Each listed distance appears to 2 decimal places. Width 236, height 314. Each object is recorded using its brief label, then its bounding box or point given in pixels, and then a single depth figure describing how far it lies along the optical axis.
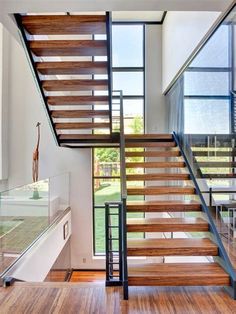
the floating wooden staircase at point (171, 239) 2.37
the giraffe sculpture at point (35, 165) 5.17
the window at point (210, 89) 2.54
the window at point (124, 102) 5.91
